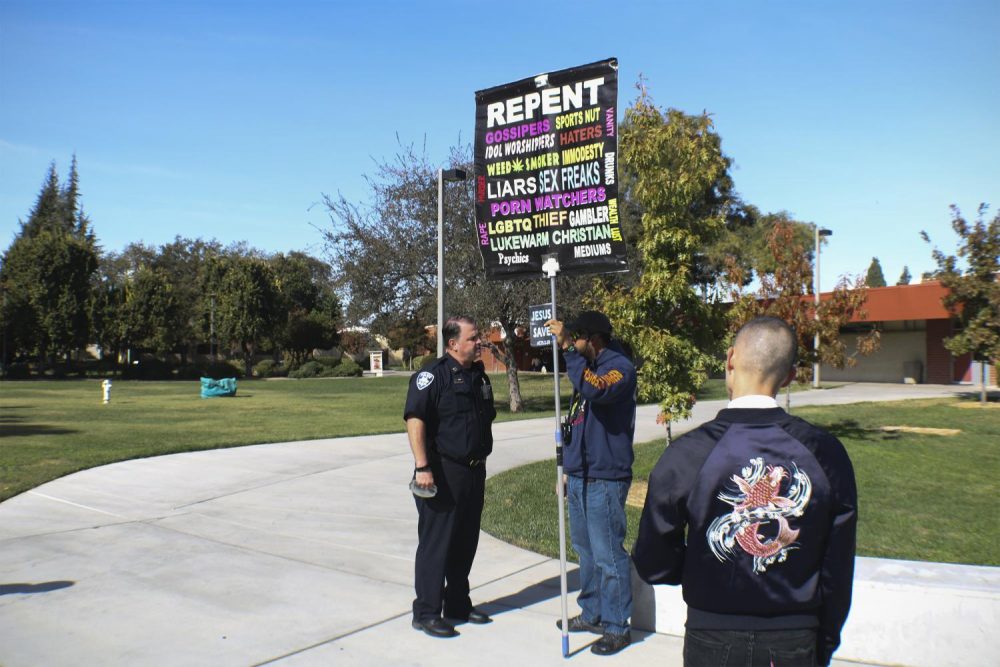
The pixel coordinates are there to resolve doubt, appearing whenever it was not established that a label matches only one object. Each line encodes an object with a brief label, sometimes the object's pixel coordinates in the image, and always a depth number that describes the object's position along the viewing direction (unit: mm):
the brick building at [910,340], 34688
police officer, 5203
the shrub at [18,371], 51062
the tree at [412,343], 52244
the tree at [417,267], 22859
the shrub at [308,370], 53562
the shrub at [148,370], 52406
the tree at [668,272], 11031
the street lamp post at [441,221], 15621
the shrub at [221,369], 52744
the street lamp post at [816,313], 14906
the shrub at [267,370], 56506
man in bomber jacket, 2395
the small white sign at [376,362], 55406
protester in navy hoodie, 4898
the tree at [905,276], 73262
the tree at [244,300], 56531
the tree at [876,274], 92969
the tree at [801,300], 14406
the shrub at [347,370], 54125
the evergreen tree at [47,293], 50781
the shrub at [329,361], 55875
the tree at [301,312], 63338
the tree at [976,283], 18422
